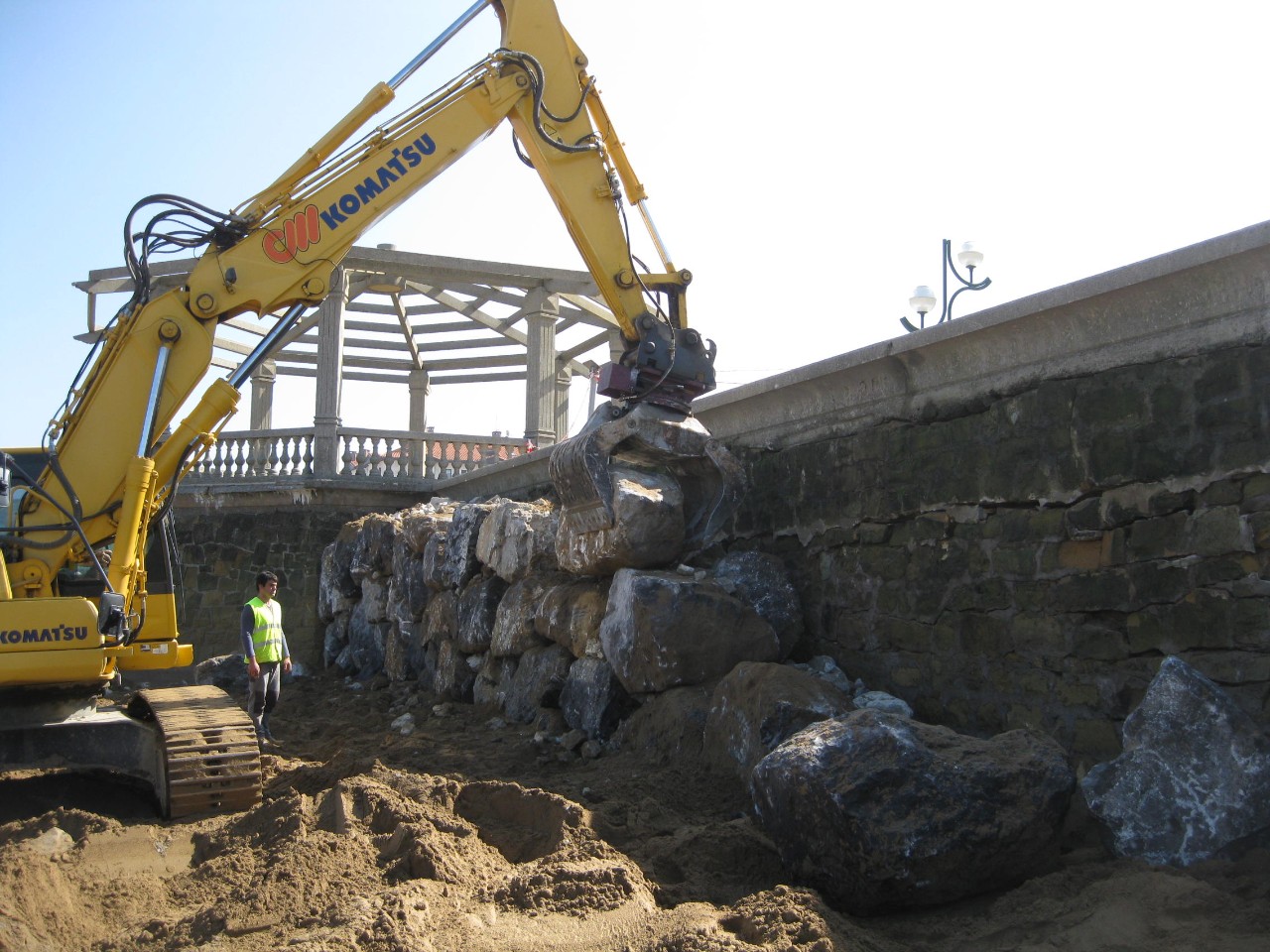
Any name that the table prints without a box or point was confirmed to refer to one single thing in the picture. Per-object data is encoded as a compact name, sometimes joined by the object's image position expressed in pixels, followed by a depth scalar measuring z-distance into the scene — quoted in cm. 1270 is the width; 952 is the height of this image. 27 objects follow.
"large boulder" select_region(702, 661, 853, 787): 499
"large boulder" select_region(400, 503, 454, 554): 1041
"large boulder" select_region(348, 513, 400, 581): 1147
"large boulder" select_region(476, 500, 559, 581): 823
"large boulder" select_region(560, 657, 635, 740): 646
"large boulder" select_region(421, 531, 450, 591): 979
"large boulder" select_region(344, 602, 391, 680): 1123
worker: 790
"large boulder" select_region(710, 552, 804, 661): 643
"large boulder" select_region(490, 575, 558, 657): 786
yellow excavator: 555
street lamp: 1197
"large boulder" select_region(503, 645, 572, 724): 731
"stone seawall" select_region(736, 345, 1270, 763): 429
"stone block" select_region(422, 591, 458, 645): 935
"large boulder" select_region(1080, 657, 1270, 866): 372
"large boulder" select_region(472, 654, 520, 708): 810
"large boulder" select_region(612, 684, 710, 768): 566
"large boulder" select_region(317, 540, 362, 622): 1234
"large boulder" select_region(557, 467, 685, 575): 677
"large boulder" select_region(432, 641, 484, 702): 884
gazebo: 1496
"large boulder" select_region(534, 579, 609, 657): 696
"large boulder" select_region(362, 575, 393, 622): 1140
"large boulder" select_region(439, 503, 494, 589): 938
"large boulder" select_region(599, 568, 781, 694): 607
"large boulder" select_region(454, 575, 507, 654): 865
